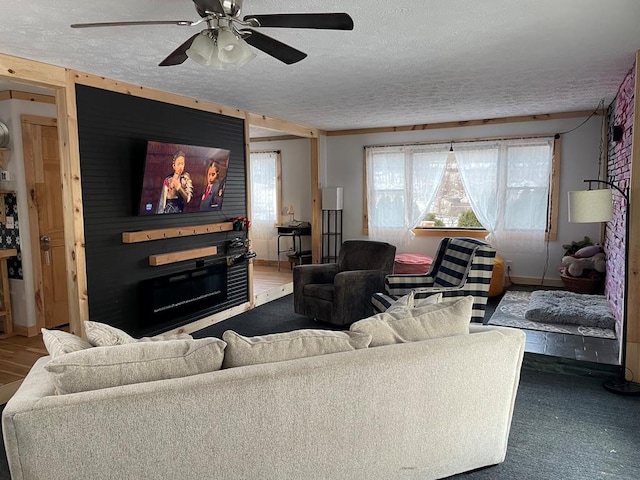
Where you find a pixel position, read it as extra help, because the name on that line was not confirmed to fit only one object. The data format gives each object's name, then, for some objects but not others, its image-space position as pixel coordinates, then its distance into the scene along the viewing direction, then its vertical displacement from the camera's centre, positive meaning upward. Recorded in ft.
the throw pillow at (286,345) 6.10 -1.97
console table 25.38 -1.82
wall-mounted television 13.16 +0.75
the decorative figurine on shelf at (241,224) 17.24 -0.82
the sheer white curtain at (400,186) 22.43 +0.70
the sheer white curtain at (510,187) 20.38 +0.52
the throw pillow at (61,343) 6.05 -1.87
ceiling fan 6.23 +2.44
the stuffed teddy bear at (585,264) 17.38 -2.55
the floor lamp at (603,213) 10.79 -0.38
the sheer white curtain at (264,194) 26.91 +0.45
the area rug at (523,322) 13.37 -3.87
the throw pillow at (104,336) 6.52 -1.90
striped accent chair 12.62 -2.31
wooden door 15.23 -0.47
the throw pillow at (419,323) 6.86 -1.88
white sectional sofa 5.22 -2.74
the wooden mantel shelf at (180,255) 13.87 -1.68
